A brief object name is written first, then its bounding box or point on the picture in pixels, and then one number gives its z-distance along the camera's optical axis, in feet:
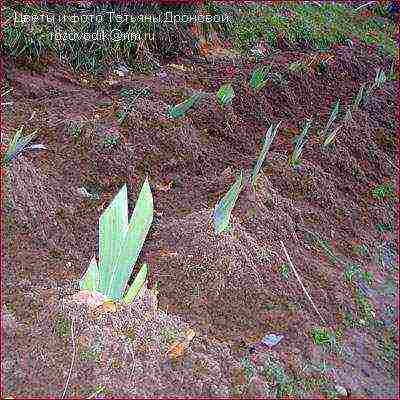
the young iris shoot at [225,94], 11.19
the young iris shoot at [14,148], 7.46
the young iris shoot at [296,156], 9.59
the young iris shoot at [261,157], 7.45
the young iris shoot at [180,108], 9.73
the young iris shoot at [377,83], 13.14
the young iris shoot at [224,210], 6.83
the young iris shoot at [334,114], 9.74
